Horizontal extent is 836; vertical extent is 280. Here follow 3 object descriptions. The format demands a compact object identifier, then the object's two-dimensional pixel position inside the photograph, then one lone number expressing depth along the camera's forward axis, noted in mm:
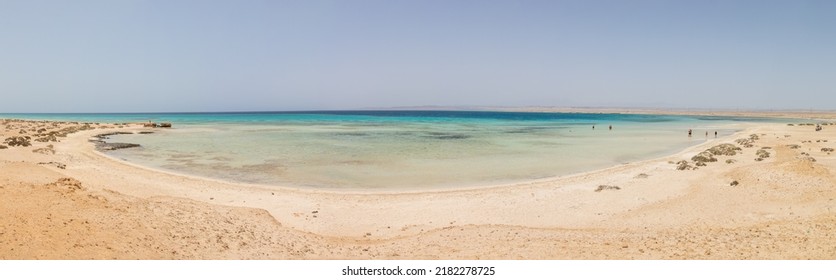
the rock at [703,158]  22142
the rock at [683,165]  20358
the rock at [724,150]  25859
